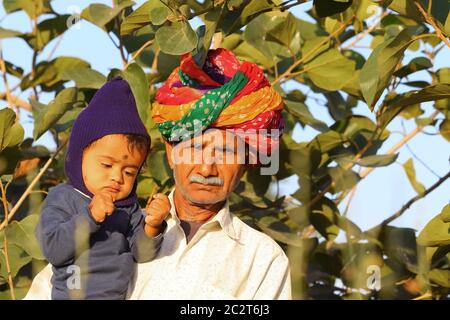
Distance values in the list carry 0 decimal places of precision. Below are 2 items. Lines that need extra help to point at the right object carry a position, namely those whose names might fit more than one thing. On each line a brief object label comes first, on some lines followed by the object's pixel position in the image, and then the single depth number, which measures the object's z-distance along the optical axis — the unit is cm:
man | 362
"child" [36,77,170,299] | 340
